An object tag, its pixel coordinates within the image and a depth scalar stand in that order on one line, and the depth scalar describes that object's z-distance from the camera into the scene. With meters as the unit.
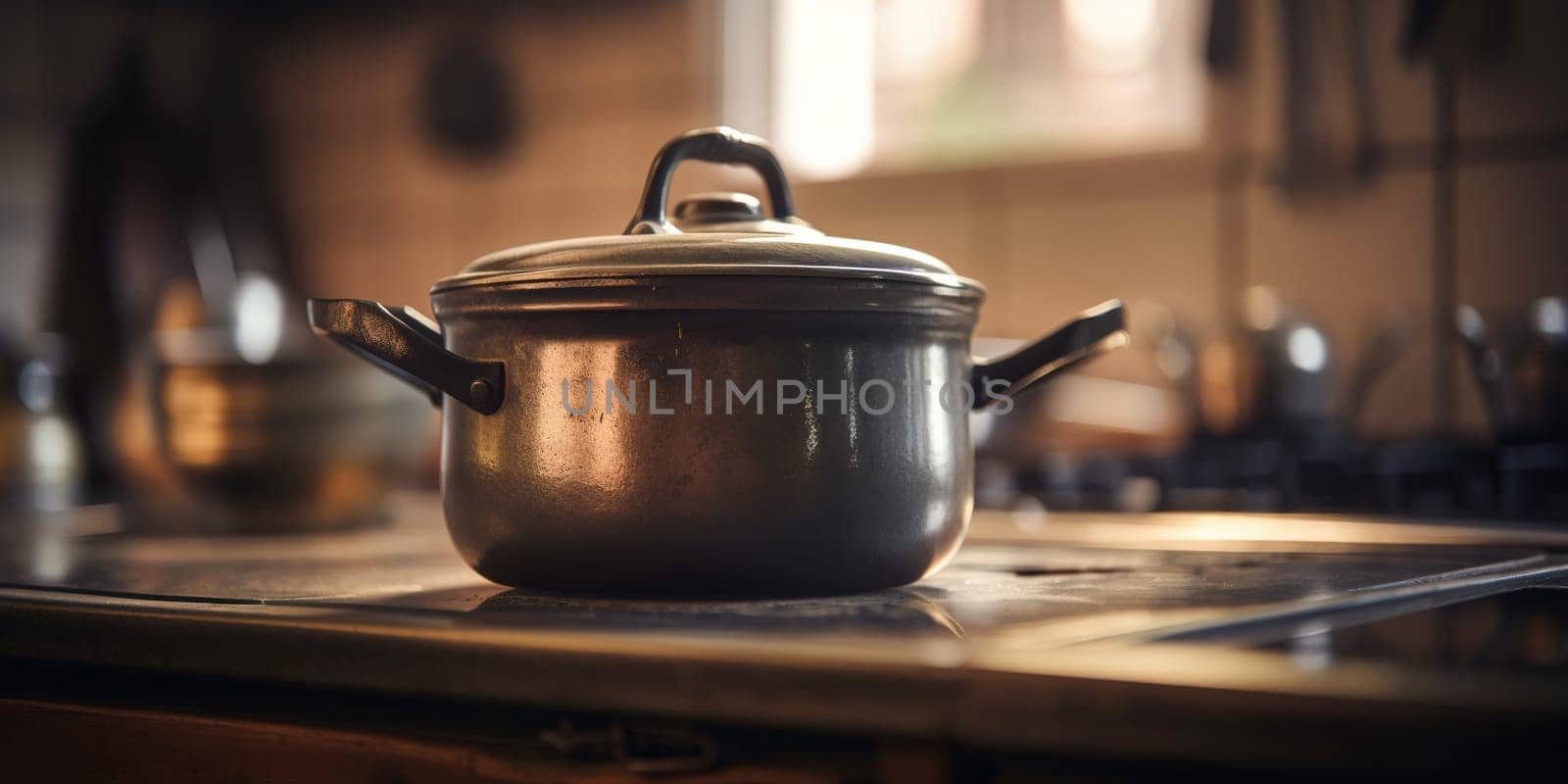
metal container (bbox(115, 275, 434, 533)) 1.17
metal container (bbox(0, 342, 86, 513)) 1.90
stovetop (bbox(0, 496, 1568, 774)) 0.41
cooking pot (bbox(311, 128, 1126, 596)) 0.62
